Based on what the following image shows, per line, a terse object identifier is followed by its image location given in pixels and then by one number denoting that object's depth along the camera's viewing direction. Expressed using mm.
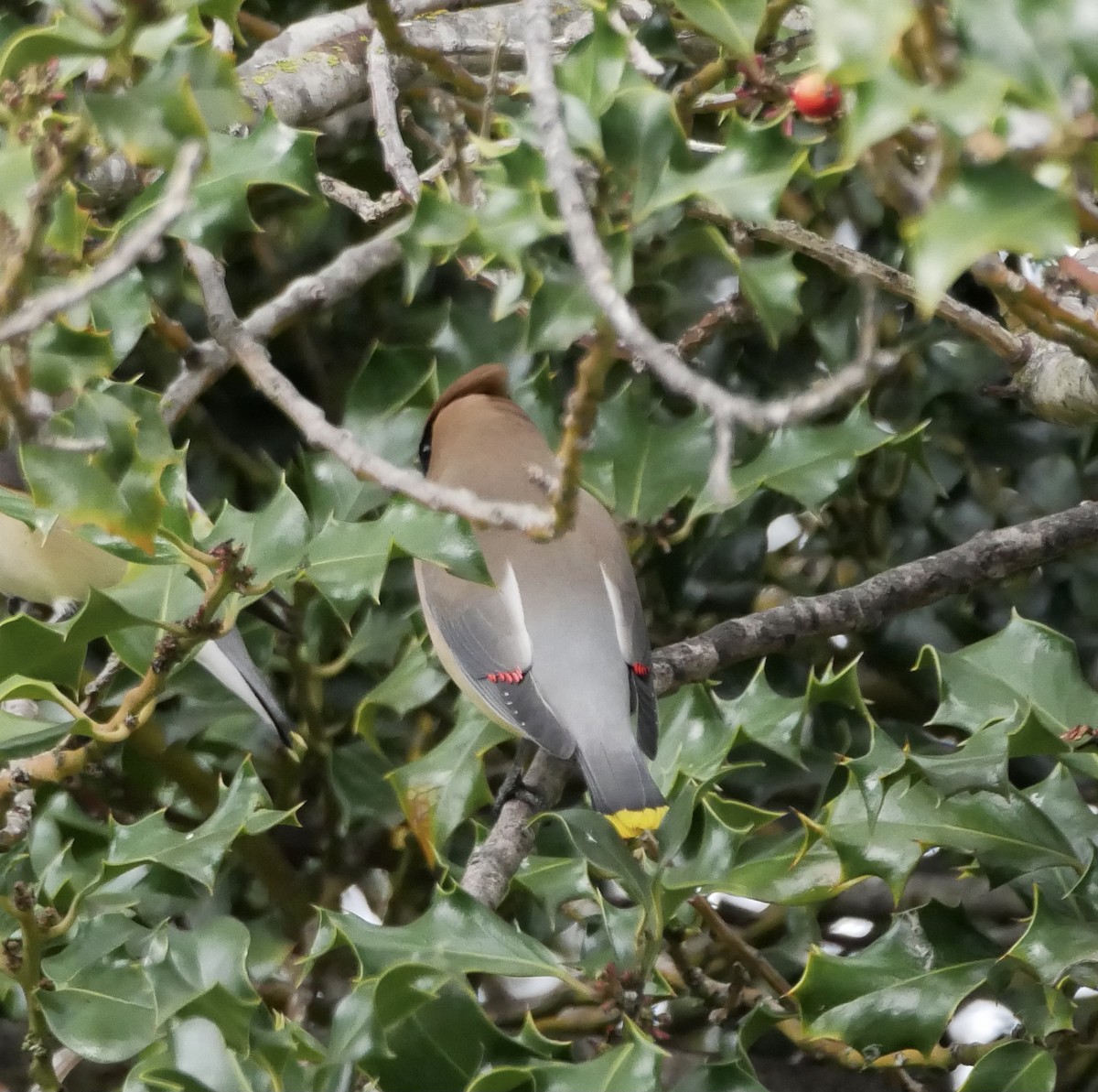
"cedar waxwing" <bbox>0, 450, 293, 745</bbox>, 7719
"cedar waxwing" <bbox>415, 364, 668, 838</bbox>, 7546
